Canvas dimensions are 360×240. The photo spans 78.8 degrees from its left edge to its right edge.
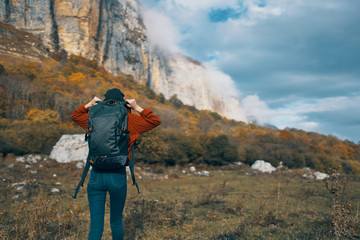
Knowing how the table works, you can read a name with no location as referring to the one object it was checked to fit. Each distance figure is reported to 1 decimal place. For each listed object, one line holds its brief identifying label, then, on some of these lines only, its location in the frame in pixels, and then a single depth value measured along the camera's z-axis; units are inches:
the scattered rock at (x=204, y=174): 729.9
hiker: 84.0
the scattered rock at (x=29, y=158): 523.2
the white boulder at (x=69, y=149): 585.9
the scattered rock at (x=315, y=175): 678.6
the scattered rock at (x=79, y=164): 550.3
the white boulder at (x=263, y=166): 945.5
